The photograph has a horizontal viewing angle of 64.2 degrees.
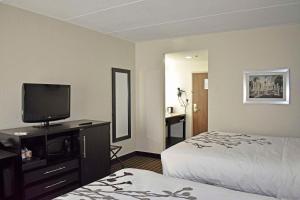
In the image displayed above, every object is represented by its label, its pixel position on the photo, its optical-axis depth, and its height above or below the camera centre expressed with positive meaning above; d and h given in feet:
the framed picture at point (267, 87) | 12.25 +0.47
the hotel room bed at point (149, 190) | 5.30 -2.24
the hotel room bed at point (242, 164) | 7.02 -2.23
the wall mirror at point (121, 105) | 14.67 -0.54
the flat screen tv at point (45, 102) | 8.93 -0.22
